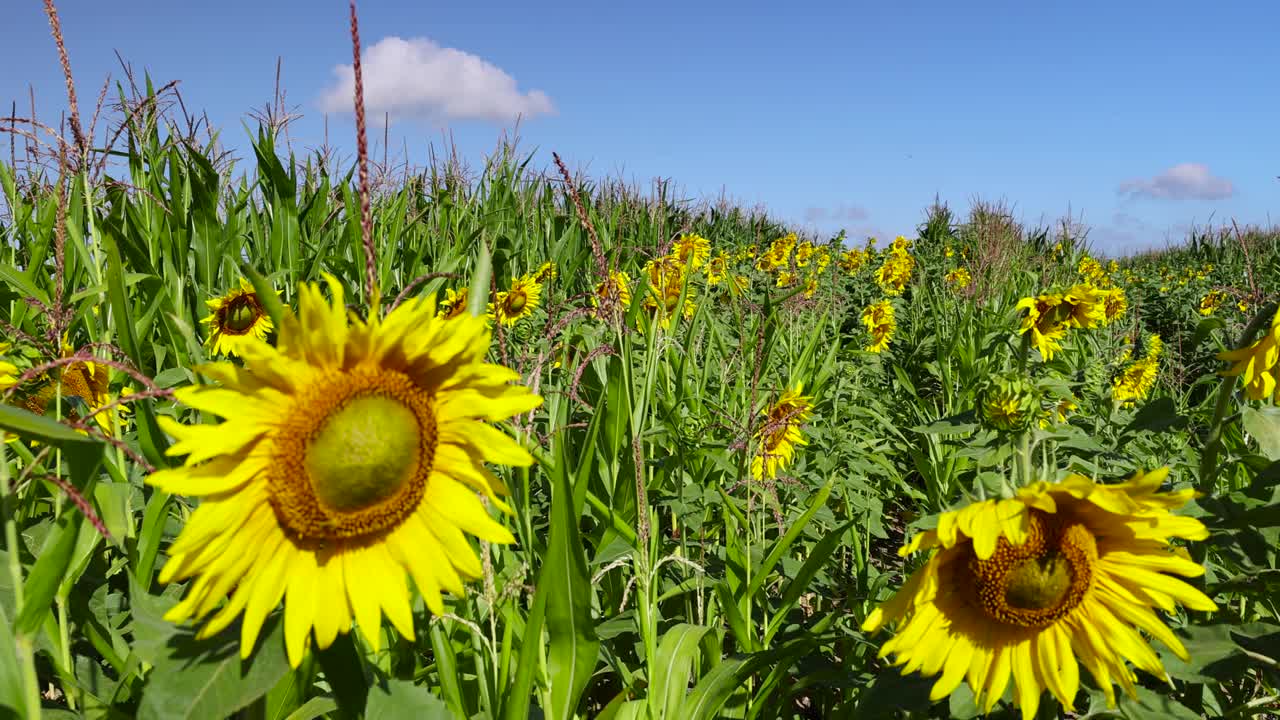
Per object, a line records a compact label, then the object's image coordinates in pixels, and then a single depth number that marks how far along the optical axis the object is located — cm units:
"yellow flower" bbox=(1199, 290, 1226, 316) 725
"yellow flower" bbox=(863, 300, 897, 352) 485
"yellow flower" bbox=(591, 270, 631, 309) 245
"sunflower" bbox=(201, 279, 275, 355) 258
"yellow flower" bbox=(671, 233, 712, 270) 511
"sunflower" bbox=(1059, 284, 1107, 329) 291
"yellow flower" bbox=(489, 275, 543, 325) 361
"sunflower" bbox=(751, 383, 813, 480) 237
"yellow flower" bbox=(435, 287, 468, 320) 272
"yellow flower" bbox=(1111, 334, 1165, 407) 380
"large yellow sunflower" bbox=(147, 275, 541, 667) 82
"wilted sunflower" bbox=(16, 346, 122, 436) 152
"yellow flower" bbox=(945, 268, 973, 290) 682
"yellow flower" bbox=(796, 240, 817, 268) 739
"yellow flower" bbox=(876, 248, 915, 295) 625
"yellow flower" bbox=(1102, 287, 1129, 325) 559
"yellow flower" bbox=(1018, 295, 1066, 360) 292
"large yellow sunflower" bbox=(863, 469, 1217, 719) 111
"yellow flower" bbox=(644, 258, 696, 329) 348
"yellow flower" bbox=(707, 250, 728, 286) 494
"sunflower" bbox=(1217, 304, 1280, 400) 148
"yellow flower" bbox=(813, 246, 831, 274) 730
